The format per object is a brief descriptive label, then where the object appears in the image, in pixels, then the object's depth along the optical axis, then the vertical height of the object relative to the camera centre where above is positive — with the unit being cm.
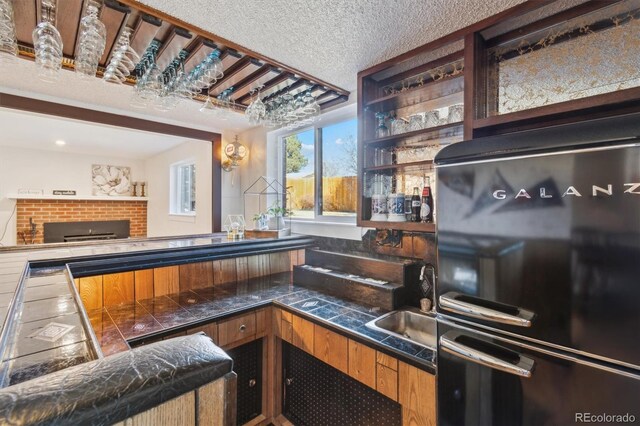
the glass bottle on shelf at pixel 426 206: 169 +2
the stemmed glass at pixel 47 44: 120 +69
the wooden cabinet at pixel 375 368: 118 -72
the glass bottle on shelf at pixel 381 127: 198 +56
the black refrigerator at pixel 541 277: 79 -21
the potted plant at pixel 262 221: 268 -10
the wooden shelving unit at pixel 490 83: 119 +67
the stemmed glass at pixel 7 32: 111 +70
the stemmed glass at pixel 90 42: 125 +75
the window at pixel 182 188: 441 +35
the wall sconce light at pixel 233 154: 316 +60
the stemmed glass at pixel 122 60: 143 +75
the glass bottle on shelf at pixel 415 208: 177 +1
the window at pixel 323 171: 248 +36
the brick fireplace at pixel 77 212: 462 -2
